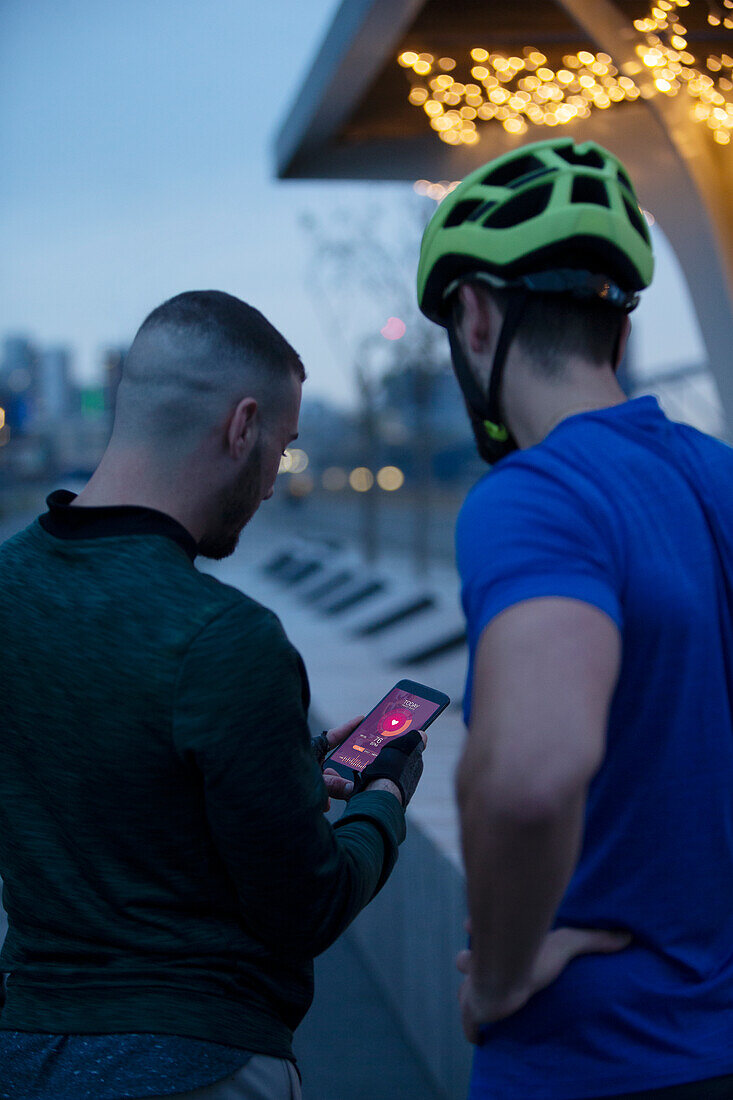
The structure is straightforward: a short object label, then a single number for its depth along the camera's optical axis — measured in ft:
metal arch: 18.86
